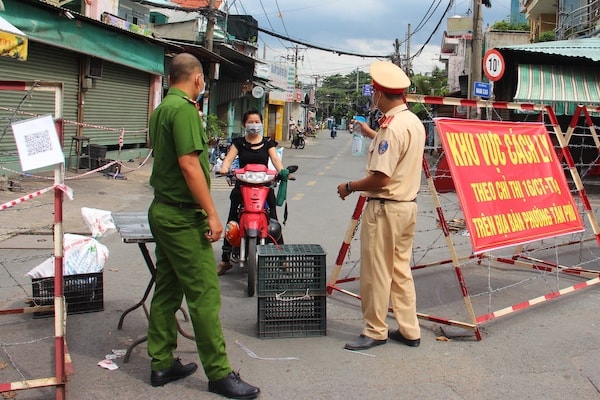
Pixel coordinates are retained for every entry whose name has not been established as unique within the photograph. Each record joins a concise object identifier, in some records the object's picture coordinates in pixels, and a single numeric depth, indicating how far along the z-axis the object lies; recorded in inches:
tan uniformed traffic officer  156.7
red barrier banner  177.3
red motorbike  215.2
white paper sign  115.4
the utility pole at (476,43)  646.4
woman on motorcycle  232.1
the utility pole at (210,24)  749.9
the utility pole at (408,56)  1642.5
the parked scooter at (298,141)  1299.2
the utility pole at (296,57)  2336.4
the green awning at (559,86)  515.8
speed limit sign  533.3
